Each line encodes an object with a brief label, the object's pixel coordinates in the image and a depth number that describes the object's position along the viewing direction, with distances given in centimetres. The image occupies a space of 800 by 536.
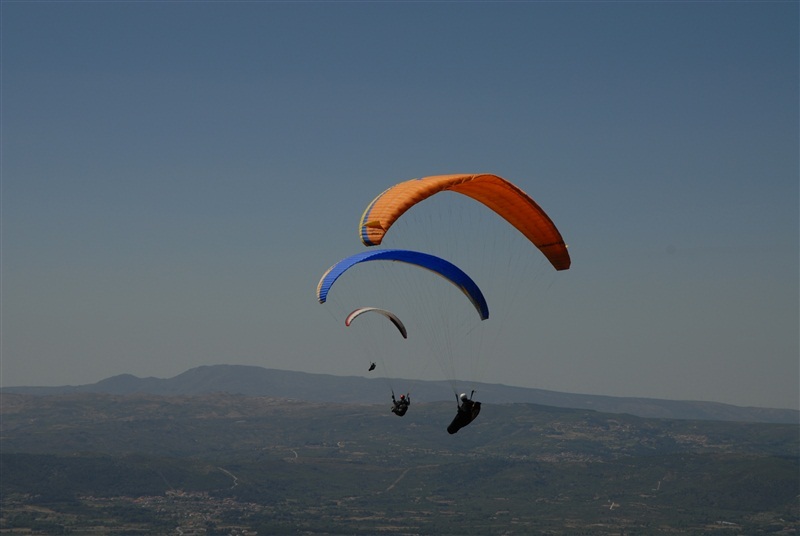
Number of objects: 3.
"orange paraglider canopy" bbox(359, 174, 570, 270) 5038
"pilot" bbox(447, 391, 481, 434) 5423
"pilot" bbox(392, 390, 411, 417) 5768
